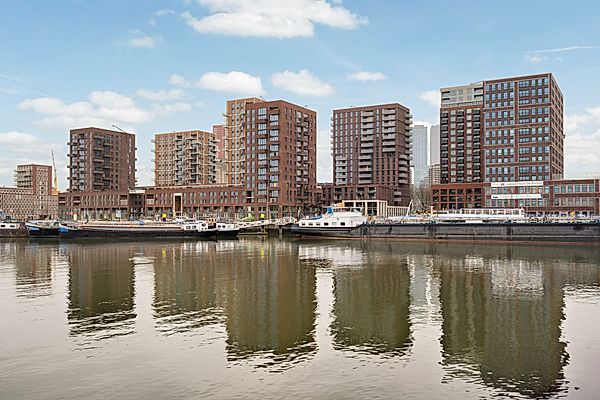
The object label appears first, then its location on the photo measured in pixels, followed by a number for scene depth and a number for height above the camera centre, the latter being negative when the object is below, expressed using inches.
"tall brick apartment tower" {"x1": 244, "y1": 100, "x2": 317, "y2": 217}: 7357.3 +685.9
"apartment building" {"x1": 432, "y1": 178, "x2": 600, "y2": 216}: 6122.1 +123.7
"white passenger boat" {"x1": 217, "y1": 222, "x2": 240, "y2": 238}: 5113.2 -236.0
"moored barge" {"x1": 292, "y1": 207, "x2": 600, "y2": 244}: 3853.3 -194.3
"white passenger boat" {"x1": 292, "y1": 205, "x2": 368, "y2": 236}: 4820.4 -163.8
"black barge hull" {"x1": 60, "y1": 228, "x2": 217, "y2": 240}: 4900.1 -258.4
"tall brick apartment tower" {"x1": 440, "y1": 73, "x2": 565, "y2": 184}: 6924.2 +1039.9
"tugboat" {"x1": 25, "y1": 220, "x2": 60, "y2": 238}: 5191.9 -221.6
